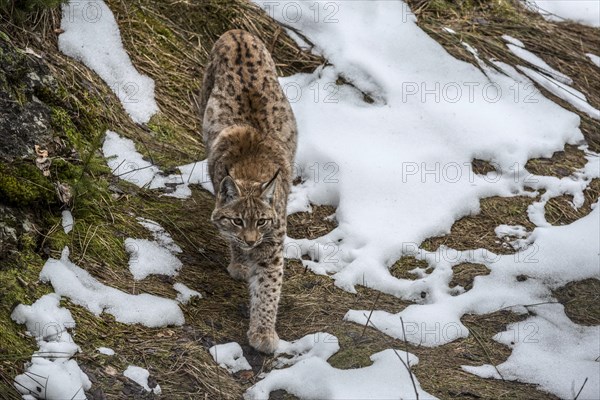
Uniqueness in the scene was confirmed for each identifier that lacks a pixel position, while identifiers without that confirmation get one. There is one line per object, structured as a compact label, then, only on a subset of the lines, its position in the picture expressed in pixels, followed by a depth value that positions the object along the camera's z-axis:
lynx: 10.34
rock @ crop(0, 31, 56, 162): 10.03
